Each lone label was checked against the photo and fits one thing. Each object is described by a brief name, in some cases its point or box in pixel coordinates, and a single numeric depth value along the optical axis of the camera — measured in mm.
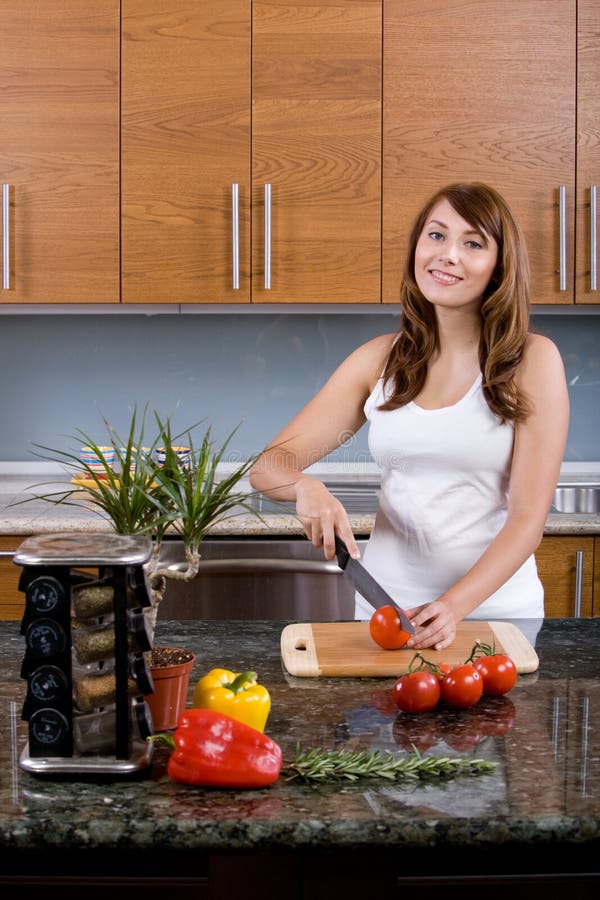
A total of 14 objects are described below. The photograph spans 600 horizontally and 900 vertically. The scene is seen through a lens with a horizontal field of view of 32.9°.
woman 1833
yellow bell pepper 1128
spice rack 1050
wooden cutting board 1428
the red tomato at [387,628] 1471
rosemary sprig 1056
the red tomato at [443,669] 1303
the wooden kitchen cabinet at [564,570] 2734
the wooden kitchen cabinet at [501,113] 2994
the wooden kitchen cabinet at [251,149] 2971
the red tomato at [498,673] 1312
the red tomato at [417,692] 1245
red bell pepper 1025
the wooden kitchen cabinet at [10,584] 2699
